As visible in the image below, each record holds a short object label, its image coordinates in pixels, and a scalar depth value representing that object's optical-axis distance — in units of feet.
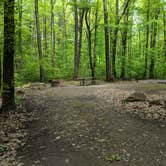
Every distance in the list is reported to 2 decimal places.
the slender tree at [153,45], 56.91
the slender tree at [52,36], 54.68
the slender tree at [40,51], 43.46
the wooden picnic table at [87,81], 40.46
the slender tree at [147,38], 54.67
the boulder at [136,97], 22.81
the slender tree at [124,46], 52.28
